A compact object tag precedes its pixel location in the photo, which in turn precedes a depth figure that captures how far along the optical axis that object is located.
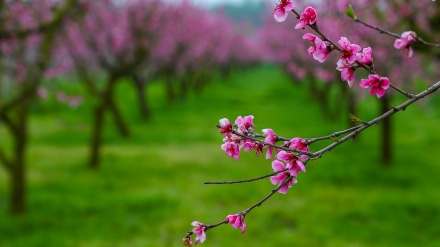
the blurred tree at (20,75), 10.88
